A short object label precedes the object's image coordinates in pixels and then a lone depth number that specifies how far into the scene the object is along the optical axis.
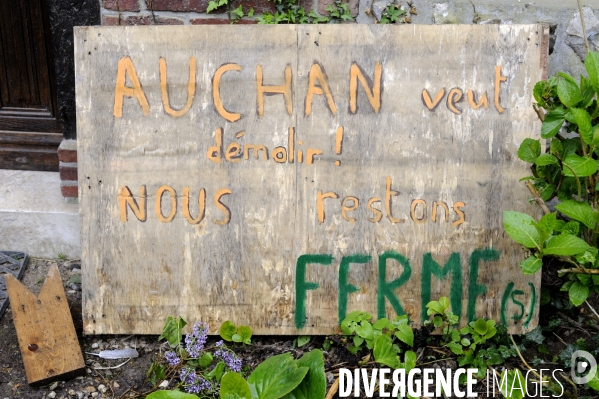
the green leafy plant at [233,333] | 2.16
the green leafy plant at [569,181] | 1.74
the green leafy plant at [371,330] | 2.10
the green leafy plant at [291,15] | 2.32
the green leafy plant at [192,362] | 1.98
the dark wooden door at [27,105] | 2.90
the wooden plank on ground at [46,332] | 2.04
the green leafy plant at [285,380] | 1.77
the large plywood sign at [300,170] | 2.08
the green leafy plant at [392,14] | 2.35
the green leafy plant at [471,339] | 2.09
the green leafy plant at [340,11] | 2.34
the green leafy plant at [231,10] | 2.31
